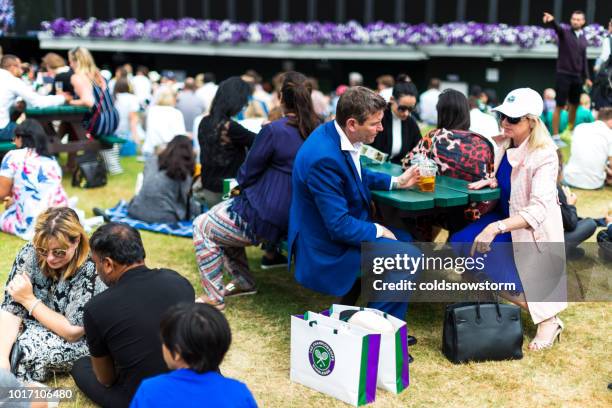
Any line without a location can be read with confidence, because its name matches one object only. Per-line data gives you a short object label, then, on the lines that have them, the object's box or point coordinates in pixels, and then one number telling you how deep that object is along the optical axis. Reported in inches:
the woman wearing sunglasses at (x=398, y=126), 231.1
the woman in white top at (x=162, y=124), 384.2
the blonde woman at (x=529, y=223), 168.6
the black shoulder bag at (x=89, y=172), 351.3
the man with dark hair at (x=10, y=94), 322.7
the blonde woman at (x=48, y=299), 151.8
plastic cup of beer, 183.6
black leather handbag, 167.0
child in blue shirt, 98.9
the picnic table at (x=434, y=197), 174.9
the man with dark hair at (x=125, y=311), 126.0
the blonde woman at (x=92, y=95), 360.5
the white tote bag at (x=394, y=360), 150.9
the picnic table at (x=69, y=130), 353.1
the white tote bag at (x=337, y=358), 145.7
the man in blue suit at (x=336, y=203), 162.4
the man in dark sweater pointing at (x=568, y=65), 449.4
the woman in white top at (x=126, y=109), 446.3
